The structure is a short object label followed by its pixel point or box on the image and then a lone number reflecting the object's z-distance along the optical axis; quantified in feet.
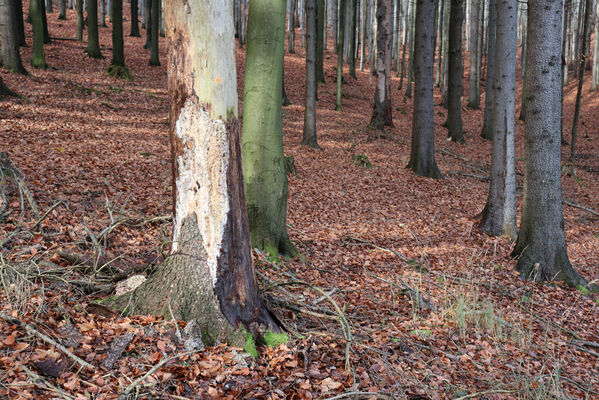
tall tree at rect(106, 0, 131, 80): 51.80
